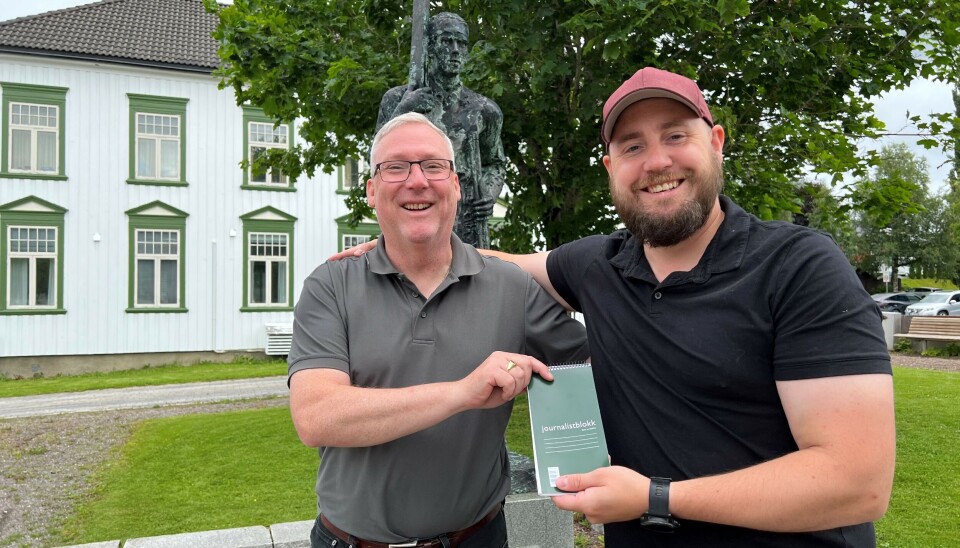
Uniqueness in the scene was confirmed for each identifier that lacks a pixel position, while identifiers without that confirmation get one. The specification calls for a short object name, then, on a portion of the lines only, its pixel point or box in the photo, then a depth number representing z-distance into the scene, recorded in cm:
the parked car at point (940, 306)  3130
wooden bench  2197
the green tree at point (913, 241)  4825
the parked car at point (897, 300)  3719
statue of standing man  495
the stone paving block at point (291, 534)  443
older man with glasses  223
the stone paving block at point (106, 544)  436
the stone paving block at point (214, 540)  433
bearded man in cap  164
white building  1944
